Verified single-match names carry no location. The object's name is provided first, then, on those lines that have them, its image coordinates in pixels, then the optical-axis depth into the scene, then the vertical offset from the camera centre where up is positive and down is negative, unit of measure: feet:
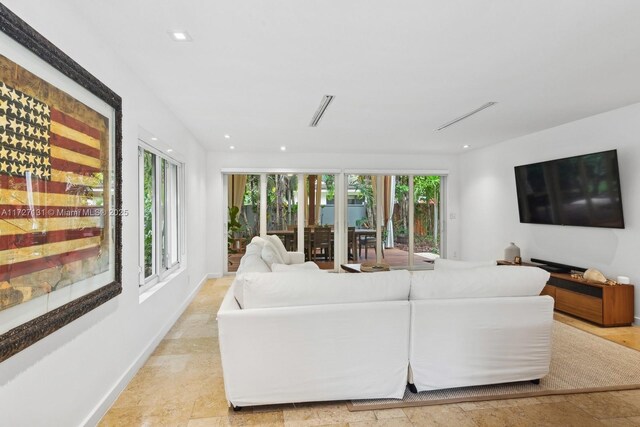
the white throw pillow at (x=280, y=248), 17.52 -1.65
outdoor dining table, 23.72 -1.50
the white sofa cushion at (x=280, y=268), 9.44 -1.40
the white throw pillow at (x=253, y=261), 10.64 -1.52
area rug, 8.02 -4.10
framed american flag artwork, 4.73 +0.44
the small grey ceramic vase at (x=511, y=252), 18.11 -1.99
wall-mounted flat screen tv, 13.30 +0.87
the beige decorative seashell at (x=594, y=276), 13.33 -2.37
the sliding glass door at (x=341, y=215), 23.32 -0.09
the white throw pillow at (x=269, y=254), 13.47 -1.53
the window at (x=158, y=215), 11.43 +0.01
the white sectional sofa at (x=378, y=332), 7.50 -2.55
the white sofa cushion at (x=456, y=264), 9.81 -1.43
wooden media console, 12.78 -3.27
